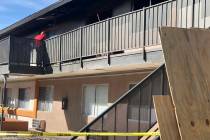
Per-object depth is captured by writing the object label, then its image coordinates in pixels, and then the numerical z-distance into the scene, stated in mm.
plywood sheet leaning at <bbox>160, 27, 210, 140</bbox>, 5062
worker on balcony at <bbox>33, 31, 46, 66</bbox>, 17969
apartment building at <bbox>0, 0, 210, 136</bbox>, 7461
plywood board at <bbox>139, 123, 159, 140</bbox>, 6055
